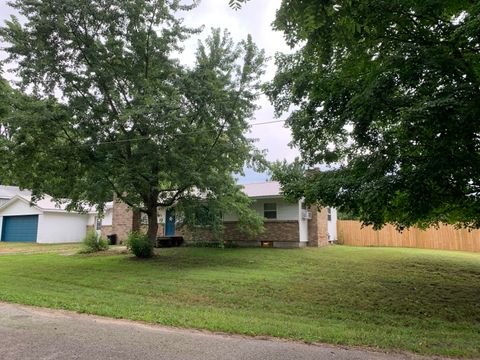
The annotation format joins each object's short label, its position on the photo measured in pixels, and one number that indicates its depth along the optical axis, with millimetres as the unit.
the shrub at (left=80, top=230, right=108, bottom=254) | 19719
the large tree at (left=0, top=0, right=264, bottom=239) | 14258
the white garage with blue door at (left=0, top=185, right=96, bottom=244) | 29312
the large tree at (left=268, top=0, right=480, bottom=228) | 6652
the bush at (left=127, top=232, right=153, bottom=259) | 16469
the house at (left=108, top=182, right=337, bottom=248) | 20828
